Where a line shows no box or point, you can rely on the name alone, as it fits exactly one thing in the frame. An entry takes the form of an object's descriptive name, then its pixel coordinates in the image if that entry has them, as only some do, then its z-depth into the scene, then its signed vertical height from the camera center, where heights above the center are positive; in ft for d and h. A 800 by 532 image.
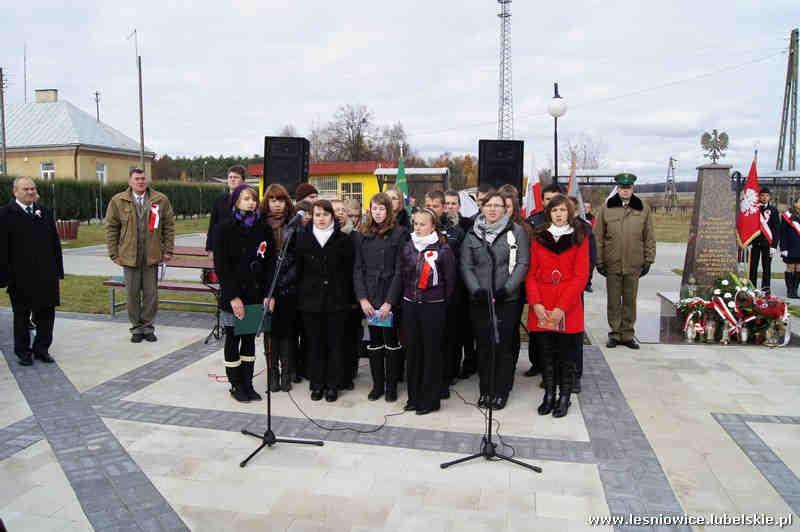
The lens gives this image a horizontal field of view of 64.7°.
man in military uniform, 23.16 -1.27
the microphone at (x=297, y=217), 16.79 -0.20
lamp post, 35.96 +6.03
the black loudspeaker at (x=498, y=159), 26.09 +2.17
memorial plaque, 25.80 -0.65
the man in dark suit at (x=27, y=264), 20.85 -1.85
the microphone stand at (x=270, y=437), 14.38 -5.18
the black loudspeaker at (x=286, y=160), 25.35 +2.00
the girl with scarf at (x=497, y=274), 16.90 -1.68
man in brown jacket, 24.43 -1.24
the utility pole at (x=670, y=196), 133.69 +3.73
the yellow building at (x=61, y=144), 142.41 +14.63
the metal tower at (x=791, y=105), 77.82 +13.85
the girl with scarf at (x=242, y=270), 17.06 -1.67
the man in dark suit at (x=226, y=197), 23.91 +0.47
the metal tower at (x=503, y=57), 125.80 +30.96
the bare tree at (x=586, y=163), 147.91 +11.57
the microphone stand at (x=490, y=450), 13.36 -5.23
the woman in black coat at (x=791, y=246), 36.27 -1.84
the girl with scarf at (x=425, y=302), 16.65 -2.43
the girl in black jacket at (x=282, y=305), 17.88 -2.75
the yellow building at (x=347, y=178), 95.61 +4.96
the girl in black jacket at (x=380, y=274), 17.29 -1.75
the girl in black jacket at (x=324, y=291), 17.51 -2.27
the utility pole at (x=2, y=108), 113.02 +18.27
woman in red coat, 16.72 -2.12
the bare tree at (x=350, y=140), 156.87 +17.76
